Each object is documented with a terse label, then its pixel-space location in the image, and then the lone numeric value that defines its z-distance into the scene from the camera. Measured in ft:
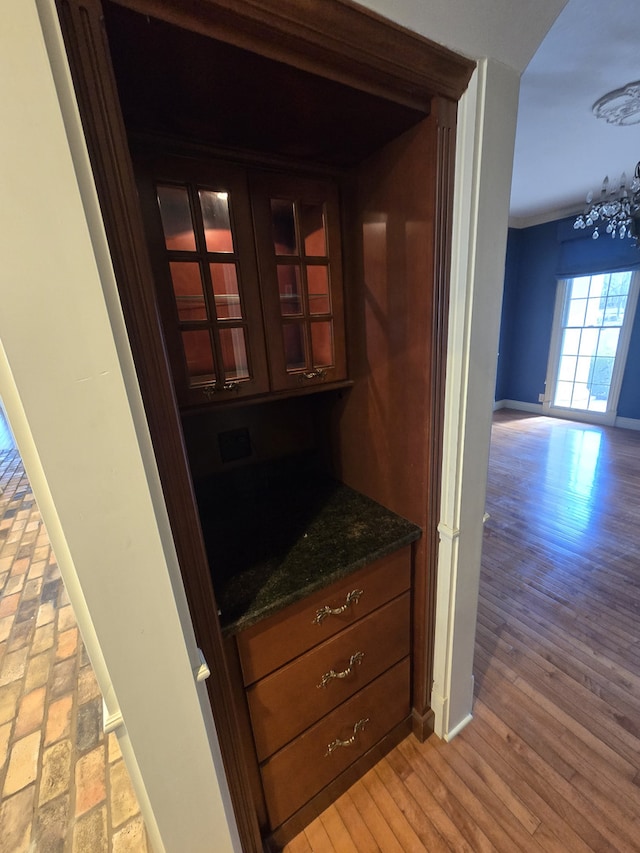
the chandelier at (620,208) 8.53
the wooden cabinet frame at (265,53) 1.72
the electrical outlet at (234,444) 4.56
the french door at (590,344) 14.70
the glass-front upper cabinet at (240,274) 2.91
